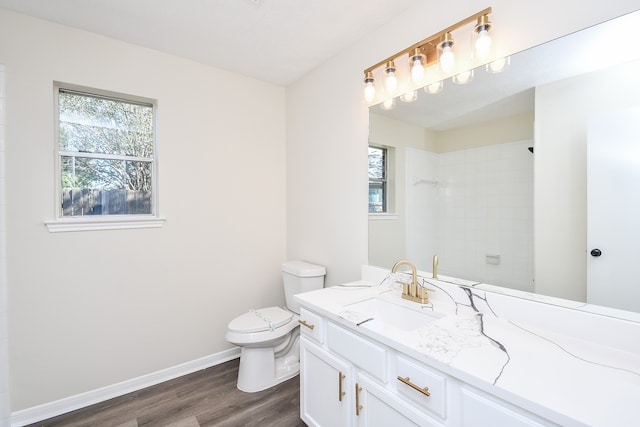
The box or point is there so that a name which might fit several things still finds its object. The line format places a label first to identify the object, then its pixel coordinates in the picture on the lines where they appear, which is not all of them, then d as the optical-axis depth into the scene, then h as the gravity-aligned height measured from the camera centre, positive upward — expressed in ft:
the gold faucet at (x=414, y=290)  4.90 -1.39
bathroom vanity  2.50 -1.58
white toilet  6.63 -2.91
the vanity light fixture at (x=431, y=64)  4.46 +2.67
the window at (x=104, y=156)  6.45 +1.37
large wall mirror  3.42 +0.58
